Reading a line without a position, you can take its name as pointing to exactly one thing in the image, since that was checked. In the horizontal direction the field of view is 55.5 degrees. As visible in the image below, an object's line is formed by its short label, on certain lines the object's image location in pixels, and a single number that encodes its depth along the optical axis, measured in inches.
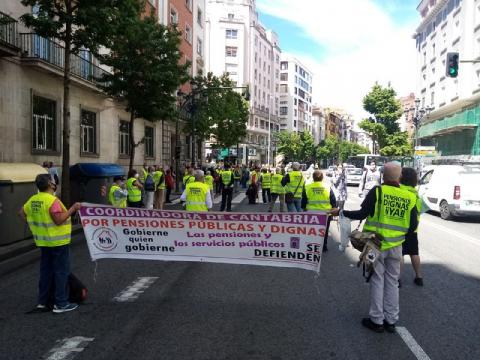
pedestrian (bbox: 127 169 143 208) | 517.3
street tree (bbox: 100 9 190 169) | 723.4
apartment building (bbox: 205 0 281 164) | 2805.1
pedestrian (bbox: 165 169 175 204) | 811.7
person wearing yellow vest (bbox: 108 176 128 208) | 437.1
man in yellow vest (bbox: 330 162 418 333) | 191.5
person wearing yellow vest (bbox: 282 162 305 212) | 475.8
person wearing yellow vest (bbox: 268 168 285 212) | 636.7
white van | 563.8
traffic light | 686.5
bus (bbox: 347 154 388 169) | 1590.1
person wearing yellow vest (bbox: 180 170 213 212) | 338.0
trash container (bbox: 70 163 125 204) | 596.7
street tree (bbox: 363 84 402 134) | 2101.4
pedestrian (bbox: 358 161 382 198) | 649.0
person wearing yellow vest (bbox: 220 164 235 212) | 642.8
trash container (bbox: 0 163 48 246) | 375.2
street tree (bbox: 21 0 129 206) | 485.7
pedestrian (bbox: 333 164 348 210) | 581.3
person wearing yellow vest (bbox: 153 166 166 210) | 650.8
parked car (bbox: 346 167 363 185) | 1457.9
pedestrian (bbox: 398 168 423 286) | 266.1
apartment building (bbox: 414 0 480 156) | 1441.9
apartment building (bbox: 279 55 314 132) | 4126.5
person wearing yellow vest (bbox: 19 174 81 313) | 209.5
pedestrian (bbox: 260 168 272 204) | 821.5
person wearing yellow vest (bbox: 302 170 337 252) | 352.8
